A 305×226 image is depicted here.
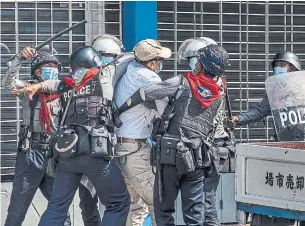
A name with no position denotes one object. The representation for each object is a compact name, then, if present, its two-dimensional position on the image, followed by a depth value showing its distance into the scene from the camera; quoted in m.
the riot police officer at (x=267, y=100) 22.91
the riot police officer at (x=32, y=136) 21.78
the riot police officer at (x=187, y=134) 19.41
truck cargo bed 18.09
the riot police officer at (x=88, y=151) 19.59
